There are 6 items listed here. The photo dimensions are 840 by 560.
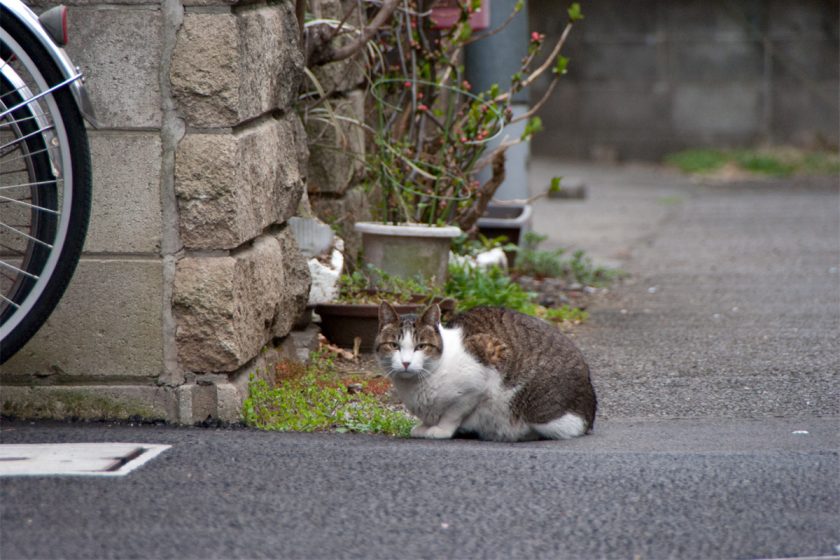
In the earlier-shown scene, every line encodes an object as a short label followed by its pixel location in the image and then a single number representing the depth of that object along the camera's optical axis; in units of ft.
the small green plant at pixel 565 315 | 38.65
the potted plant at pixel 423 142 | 34.40
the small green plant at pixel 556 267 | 46.96
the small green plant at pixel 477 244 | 39.59
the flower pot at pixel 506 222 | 45.34
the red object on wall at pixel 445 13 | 39.86
